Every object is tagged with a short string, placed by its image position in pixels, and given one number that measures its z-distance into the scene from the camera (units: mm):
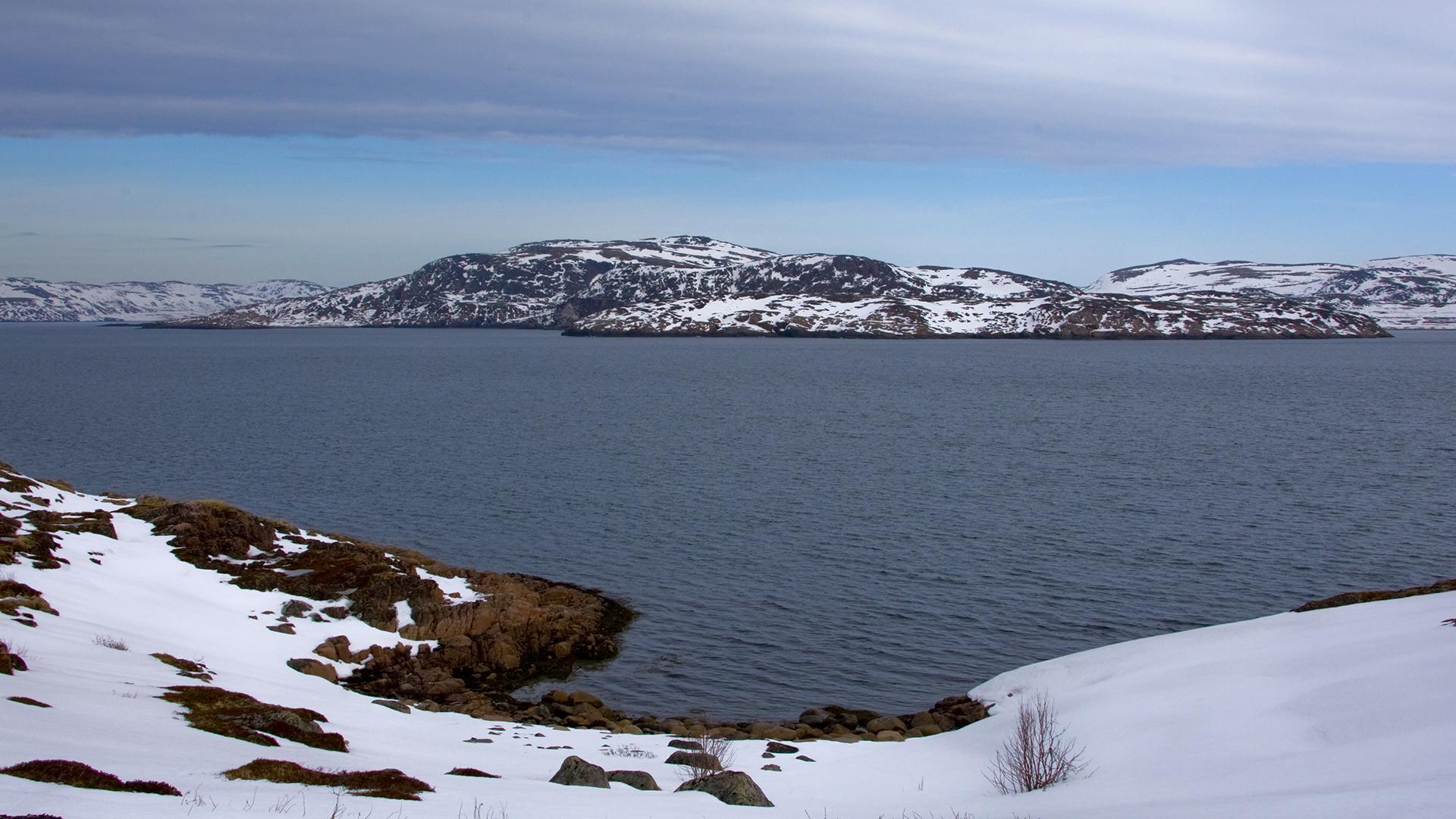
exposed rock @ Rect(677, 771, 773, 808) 19047
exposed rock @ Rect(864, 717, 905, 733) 27484
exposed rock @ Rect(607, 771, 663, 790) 20250
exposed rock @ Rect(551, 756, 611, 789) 19781
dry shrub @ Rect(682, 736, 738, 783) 21156
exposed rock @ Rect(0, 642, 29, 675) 21125
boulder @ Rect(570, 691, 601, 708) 30409
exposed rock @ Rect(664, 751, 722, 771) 21266
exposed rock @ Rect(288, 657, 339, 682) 29734
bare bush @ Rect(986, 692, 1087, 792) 20344
